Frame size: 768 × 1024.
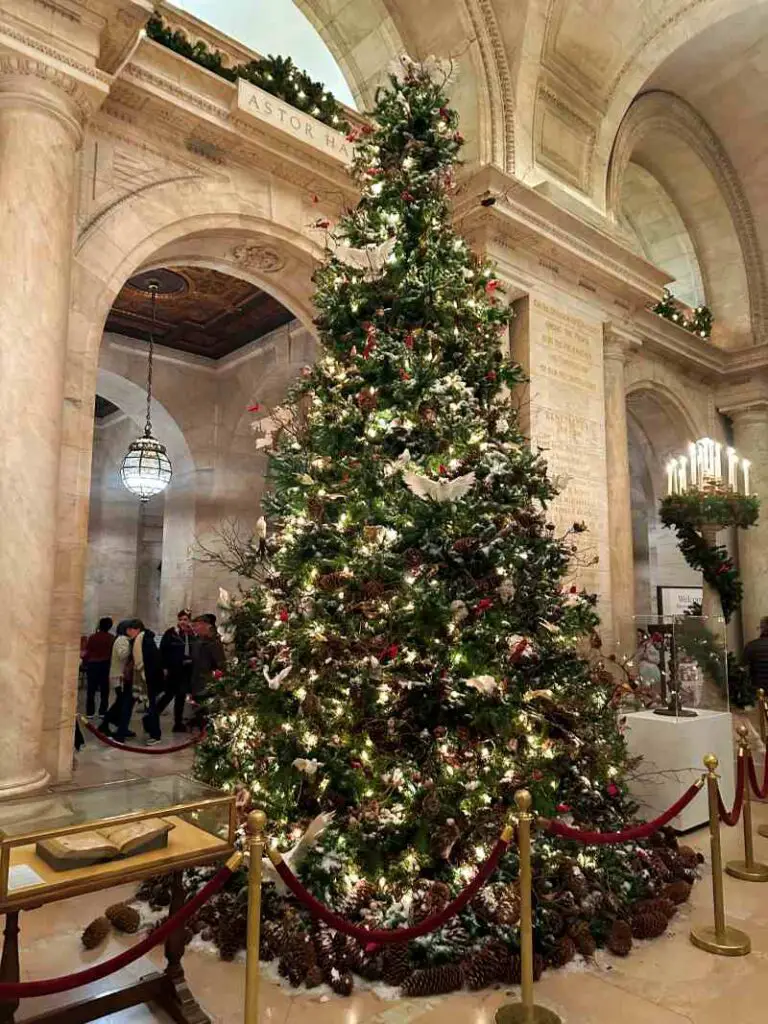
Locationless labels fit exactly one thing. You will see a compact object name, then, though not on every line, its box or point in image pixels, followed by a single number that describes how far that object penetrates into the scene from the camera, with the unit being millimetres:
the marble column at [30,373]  4688
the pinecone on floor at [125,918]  3555
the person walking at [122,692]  8086
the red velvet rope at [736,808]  3721
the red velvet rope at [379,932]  2525
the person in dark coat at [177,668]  8500
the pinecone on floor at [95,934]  3410
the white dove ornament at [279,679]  3877
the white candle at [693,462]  7812
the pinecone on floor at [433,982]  3098
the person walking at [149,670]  8117
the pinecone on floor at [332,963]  3092
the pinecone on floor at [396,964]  3162
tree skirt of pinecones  3174
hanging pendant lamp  9492
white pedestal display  5293
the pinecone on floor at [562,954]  3307
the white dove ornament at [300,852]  3576
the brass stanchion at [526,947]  2836
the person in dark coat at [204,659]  7895
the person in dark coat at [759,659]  8992
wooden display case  2248
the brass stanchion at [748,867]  4301
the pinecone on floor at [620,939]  3410
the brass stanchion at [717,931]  3443
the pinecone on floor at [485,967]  3156
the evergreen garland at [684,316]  12625
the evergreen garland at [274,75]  6441
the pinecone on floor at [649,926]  3584
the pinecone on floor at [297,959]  3152
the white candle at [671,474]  7953
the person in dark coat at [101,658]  8758
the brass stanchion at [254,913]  2400
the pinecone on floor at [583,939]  3373
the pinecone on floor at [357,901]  3488
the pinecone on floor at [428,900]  3416
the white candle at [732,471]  7609
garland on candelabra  7727
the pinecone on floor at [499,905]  3461
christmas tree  3648
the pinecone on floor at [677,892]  3961
